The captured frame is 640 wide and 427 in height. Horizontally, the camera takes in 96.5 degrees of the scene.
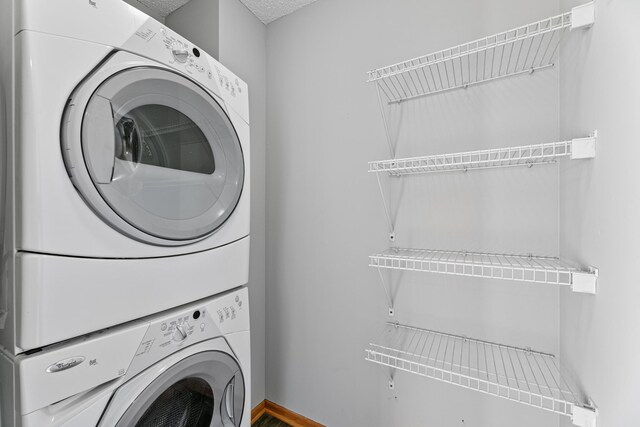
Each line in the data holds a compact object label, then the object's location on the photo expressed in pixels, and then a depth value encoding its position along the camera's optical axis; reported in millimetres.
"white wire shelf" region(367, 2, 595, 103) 1078
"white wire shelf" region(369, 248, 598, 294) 773
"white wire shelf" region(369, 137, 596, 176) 790
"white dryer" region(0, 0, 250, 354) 625
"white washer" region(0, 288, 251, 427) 633
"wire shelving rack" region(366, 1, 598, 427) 1026
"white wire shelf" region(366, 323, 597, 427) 1045
